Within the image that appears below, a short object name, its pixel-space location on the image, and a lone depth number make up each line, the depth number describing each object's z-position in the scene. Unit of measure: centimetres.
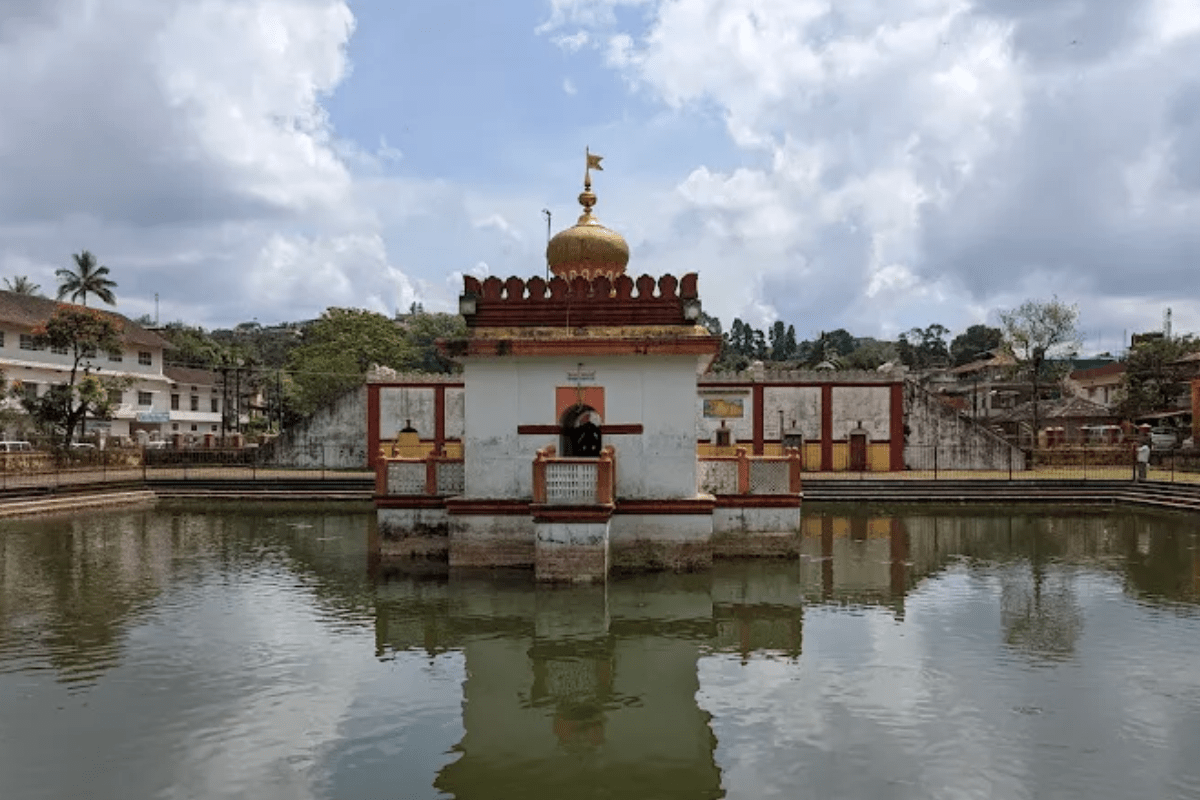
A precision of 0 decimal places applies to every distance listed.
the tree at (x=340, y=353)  5466
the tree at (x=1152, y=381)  5638
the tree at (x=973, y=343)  11431
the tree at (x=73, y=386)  3888
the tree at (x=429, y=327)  9100
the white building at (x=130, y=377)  4662
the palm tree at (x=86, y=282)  5538
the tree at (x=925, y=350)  11391
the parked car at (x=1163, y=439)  4409
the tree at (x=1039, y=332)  4919
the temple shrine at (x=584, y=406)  1638
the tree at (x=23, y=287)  6244
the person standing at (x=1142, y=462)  3166
